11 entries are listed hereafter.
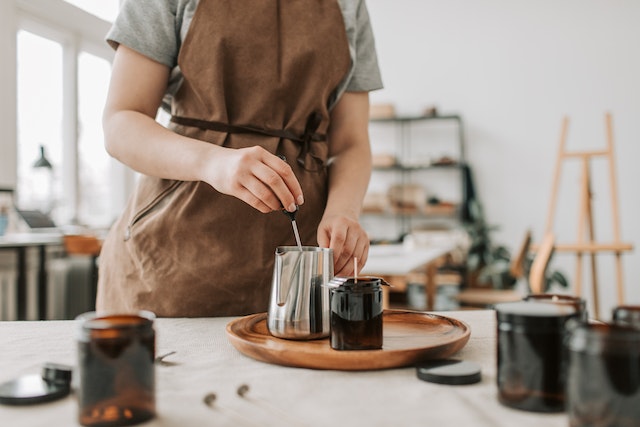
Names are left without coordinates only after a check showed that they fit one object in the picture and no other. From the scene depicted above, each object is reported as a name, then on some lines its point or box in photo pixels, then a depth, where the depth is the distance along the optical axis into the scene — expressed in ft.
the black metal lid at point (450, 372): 1.98
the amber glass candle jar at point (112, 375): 1.61
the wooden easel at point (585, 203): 12.21
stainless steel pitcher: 2.54
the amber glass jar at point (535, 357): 1.66
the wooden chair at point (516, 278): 7.91
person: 3.41
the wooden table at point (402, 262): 7.66
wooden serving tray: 2.14
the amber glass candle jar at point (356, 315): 2.27
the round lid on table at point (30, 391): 1.78
